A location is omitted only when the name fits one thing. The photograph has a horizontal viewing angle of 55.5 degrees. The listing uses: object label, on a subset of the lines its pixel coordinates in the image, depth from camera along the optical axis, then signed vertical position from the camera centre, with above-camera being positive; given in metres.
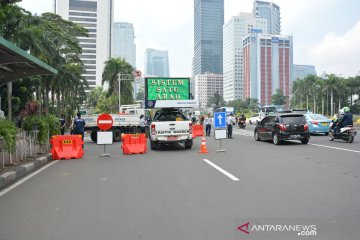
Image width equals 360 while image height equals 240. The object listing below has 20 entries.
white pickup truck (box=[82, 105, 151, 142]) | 21.33 -0.51
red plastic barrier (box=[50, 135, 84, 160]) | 12.99 -1.17
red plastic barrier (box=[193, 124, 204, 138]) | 26.82 -1.08
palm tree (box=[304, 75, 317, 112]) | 102.06 +9.54
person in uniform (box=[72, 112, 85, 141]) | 16.08 -0.46
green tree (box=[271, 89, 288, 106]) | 127.75 +6.70
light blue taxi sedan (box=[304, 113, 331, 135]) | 22.20 -0.57
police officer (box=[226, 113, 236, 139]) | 22.76 -0.58
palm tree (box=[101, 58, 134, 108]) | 53.19 +6.71
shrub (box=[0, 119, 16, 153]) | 9.31 -0.48
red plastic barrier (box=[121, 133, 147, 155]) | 14.27 -1.16
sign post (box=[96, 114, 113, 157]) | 13.70 -0.63
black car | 16.56 -0.58
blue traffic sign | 15.38 -0.17
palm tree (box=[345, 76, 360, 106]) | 100.40 +9.49
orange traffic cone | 14.26 -1.35
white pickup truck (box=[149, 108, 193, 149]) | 14.99 -0.65
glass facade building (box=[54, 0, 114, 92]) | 144.88 +39.30
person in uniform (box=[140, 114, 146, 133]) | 22.42 -0.57
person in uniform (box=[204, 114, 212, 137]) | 25.42 -0.59
